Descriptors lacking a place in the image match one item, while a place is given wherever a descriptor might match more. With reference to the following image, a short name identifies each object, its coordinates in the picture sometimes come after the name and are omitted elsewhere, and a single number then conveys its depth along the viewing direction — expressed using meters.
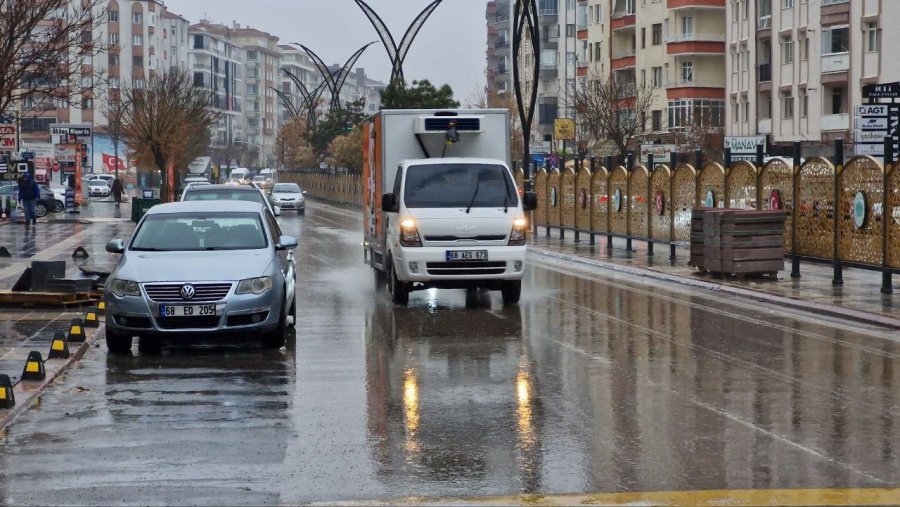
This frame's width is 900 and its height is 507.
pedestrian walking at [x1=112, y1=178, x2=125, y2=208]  68.75
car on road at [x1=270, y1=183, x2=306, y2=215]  64.06
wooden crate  22.28
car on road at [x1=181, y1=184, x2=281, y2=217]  27.67
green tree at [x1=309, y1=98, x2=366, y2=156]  99.31
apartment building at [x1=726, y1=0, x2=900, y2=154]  58.69
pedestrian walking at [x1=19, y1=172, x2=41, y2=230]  45.22
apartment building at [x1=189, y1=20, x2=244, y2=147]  190.44
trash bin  49.81
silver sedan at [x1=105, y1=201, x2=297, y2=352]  13.42
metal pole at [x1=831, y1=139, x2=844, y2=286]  21.05
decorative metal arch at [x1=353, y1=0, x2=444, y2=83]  57.56
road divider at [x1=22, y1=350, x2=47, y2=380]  11.80
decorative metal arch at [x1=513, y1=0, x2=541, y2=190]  40.44
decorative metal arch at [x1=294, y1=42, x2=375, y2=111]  83.00
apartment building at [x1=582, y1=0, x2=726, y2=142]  80.50
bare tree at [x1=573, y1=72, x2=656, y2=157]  62.09
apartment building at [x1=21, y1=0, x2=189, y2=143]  143.00
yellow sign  42.81
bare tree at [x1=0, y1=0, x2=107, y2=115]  27.52
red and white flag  123.37
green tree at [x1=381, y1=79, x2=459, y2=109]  70.80
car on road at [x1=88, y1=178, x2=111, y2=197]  97.12
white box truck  18.27
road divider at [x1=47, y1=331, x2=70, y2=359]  13.23
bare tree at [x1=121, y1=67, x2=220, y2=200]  66.81
